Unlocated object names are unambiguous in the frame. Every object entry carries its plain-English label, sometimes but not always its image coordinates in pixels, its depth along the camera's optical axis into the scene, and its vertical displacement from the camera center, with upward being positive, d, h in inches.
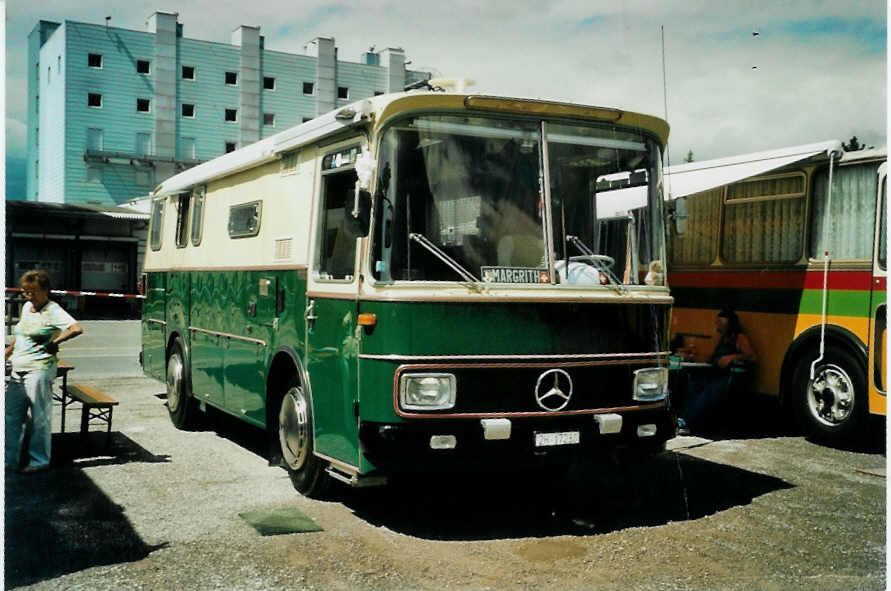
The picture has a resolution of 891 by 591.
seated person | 435.8 -30.2
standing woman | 326.0 -20.7
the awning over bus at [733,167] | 408.2 +56.2
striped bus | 393.7 +12.0
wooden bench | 360.5 -40.3
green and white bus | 250.5 +1.3
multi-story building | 1828.5 +380.5
